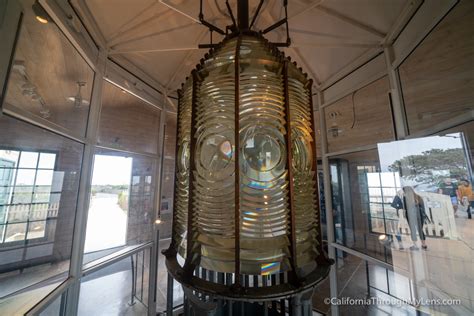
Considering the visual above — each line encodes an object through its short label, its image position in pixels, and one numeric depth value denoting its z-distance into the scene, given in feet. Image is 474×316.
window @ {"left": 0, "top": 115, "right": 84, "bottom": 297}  3.46
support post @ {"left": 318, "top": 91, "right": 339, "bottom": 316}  7.76
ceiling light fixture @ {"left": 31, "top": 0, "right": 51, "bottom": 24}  3.51
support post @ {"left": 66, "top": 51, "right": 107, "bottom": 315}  5.13
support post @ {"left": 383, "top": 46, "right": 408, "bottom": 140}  5.27
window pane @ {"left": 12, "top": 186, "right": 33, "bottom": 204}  3.65
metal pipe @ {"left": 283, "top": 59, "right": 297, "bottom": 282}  1.70
